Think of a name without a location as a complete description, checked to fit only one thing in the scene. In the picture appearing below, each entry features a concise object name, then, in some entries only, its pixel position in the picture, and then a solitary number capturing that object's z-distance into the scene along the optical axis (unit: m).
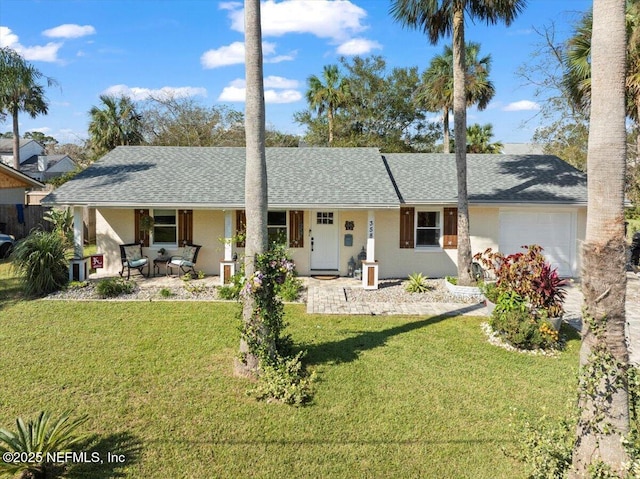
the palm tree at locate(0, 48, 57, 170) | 13.33
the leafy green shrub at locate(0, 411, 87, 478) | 4.14
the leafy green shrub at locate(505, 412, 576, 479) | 4.02
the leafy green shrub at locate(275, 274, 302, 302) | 11.20
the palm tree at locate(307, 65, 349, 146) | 31.98
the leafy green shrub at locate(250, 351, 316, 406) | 5.86
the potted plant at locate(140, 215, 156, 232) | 13.78
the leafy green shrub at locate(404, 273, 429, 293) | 12.25
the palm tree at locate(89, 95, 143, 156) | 27.47
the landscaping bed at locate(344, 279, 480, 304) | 11.39
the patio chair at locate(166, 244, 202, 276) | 13.40
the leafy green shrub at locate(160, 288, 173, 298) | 11.31
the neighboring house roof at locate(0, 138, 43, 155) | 49.12
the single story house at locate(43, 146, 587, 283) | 13.61
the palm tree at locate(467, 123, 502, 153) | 30.30
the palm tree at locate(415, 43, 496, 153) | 25.06
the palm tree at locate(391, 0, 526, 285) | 11.34
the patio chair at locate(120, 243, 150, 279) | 13.20
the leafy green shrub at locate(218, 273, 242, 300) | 11.22
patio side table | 13.59
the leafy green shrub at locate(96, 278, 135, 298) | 11.22
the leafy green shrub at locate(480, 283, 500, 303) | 9.45
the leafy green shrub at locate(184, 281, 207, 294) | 11.69
